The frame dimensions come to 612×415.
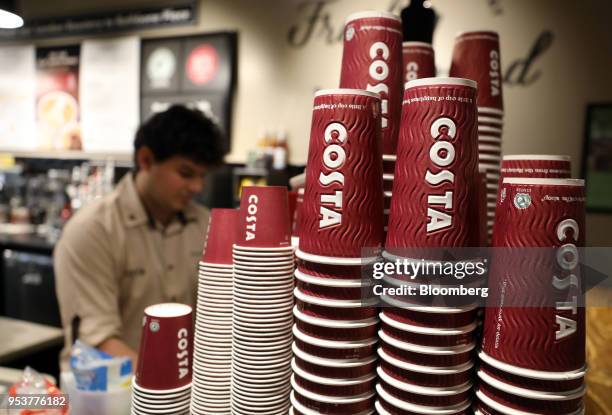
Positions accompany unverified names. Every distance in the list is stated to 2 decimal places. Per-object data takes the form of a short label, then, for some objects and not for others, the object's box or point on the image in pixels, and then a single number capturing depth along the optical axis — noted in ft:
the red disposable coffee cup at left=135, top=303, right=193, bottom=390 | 2.75
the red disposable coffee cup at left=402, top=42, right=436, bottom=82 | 3.25
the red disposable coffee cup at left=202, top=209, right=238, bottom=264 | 2.98
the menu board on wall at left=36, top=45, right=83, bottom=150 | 17.16
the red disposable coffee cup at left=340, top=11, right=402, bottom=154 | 2.83
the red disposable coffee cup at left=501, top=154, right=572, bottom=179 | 2.45
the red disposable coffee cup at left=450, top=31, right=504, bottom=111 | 3.29
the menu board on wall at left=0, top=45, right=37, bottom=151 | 18.22
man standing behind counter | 6.36
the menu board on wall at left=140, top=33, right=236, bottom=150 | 14.43
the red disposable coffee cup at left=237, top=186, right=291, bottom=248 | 2.71
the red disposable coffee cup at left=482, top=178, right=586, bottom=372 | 1.99
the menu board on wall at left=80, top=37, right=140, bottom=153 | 16.02
